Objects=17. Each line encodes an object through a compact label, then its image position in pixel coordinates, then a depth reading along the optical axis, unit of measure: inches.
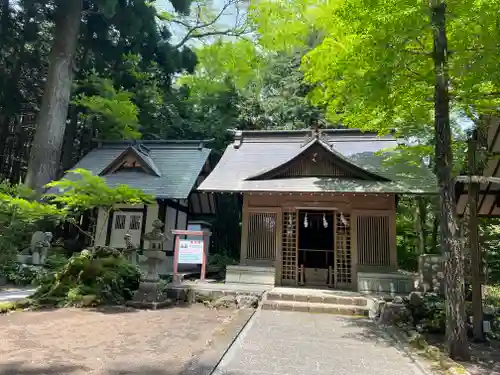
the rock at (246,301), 361.4
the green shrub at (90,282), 338.6
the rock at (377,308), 327.6
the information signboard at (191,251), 440.1
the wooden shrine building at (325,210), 454.6
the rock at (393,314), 304.2
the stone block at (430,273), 394.6
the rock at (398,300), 324.2
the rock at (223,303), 363.3
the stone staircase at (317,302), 354.0
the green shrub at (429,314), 273.3
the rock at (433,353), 203.8
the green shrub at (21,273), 471.2
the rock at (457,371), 173.0
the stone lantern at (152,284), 350.3
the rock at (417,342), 230.5
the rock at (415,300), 303.3
